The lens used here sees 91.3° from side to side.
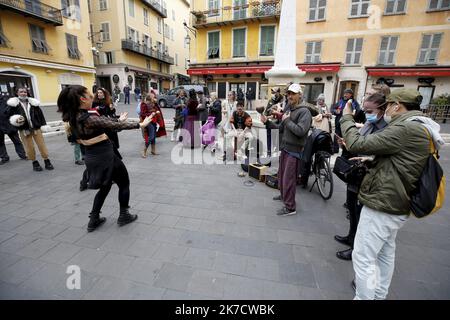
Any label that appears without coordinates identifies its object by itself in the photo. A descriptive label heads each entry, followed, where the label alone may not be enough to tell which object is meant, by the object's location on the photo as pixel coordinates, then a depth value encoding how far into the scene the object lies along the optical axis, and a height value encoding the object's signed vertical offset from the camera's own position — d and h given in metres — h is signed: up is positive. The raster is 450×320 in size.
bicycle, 3.85 -1.17
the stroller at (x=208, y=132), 6.97 -0.84
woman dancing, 2.47 -0.48
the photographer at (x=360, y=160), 2.02 -0.46
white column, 6.23 +1.55
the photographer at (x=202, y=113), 7.11 -0.27
